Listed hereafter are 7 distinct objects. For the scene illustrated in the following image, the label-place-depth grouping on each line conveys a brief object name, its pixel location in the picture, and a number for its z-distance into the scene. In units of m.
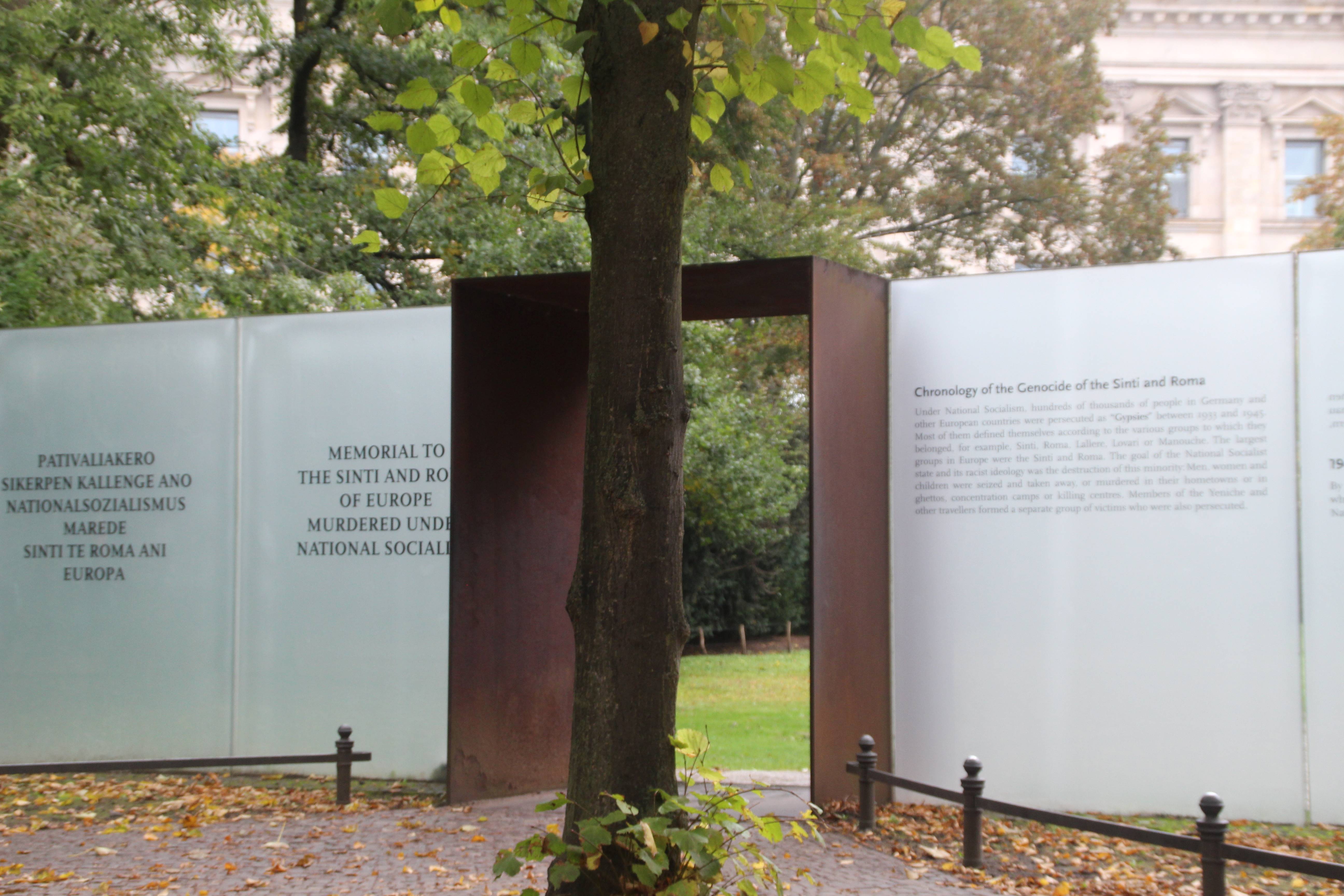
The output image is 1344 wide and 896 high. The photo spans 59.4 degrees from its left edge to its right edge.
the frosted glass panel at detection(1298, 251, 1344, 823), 6.93
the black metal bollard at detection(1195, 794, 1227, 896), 5.08
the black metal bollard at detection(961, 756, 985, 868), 6.23
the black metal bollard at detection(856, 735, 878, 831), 6.93
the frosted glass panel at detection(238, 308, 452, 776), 8.55
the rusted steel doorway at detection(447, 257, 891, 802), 7.32
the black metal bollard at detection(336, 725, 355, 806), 7.75
